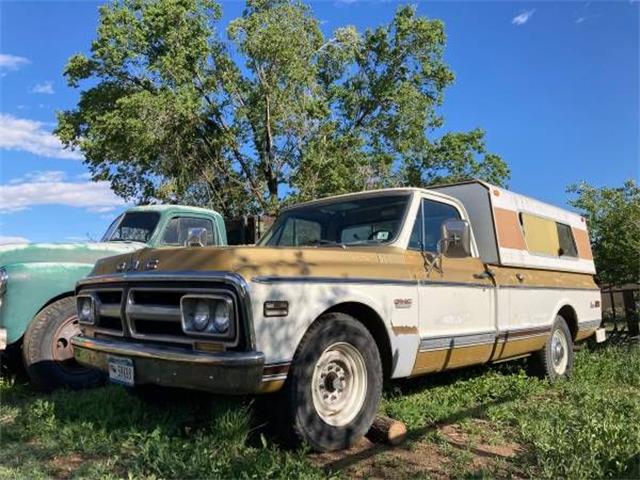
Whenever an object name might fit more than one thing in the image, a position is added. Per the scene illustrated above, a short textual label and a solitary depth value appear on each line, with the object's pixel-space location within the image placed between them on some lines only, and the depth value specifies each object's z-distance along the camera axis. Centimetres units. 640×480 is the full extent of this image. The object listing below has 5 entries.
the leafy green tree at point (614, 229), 1395
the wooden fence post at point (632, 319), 1189
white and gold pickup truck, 405
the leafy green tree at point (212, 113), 2278
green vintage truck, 664
